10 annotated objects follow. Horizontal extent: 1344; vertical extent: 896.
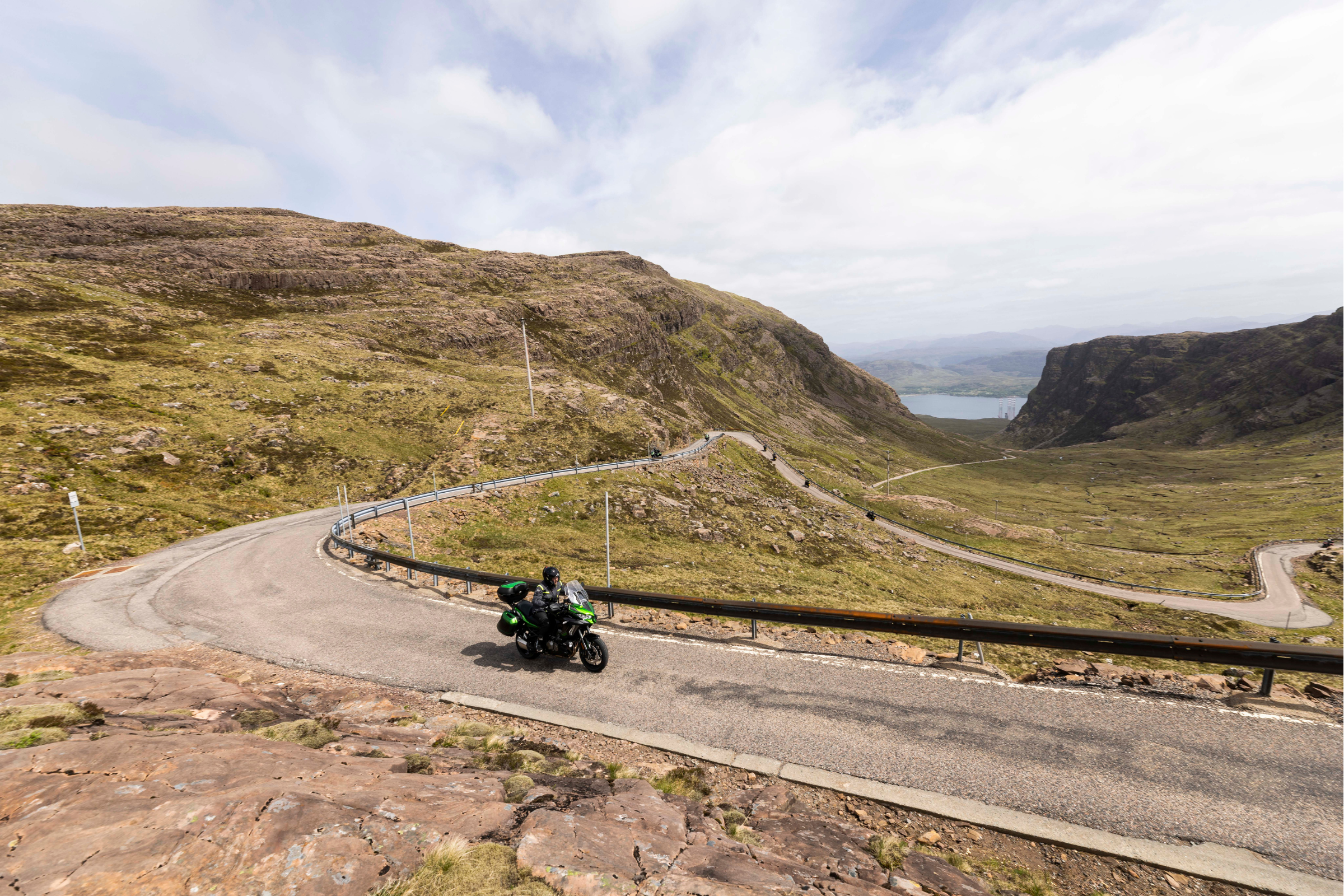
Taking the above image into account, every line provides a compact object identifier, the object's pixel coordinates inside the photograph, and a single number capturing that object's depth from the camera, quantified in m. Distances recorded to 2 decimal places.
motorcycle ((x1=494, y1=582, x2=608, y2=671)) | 11.80
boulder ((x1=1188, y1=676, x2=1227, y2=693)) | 9.70
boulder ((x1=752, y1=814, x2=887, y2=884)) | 6.07
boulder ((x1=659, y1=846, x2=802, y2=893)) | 5.31
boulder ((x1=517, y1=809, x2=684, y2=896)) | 4.87
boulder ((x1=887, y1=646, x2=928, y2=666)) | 11.68
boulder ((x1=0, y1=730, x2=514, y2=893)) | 4.07
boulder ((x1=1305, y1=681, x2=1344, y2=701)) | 8.98
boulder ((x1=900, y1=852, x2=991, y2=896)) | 5.88
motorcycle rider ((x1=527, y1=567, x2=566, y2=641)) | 12.12
